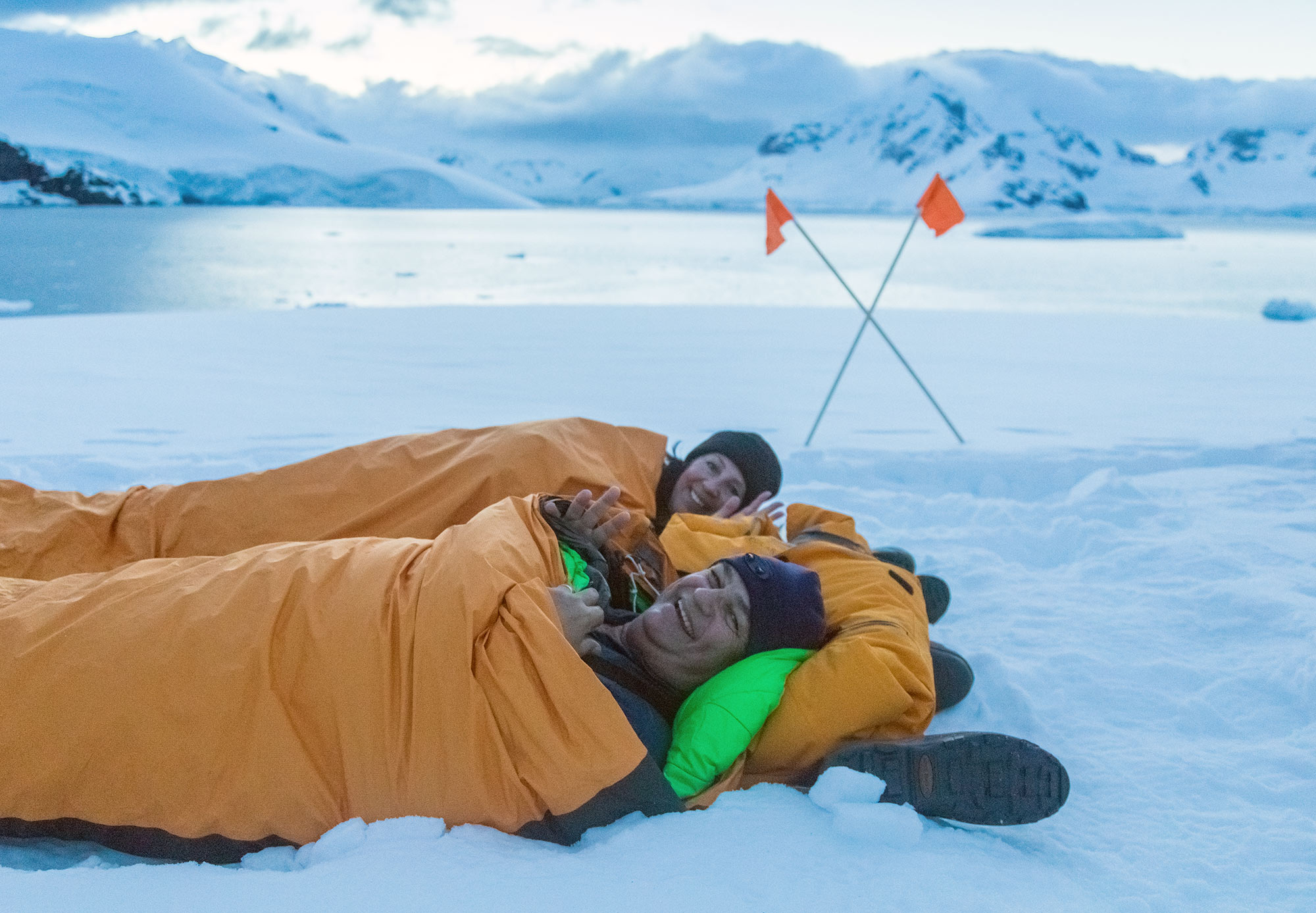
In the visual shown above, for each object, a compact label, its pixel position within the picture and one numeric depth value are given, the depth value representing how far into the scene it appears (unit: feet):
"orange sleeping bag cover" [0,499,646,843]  4.48
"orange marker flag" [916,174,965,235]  12.98
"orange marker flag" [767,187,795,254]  13.29
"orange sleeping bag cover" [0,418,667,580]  7.35
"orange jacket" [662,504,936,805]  5.38
